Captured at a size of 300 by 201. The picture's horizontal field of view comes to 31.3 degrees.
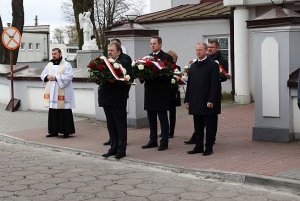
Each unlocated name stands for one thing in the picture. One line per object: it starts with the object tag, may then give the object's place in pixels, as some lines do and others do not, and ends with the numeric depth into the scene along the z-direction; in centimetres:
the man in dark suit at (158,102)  975
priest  1163
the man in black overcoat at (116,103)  921
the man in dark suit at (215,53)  1051
